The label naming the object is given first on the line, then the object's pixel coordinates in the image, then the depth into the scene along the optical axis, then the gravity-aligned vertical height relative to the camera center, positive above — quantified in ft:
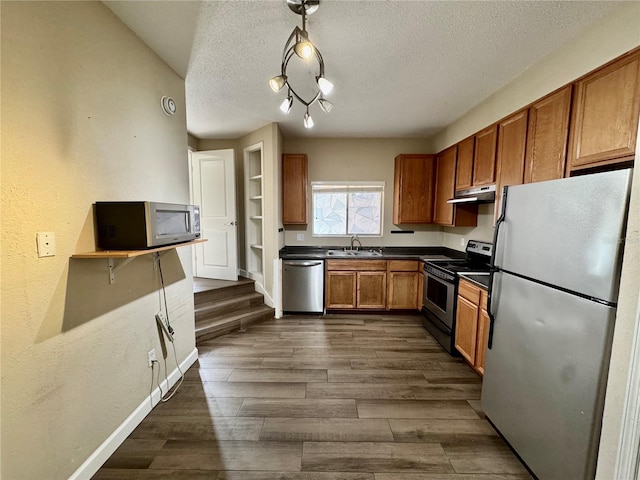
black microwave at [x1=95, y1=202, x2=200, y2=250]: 4.73 -0.12
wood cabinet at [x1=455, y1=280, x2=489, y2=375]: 7.36 -3.09
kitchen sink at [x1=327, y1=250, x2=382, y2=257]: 12.56 -1.63
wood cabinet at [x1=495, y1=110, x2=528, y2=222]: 7.09 +2.11
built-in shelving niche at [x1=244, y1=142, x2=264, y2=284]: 13.30 +0.25
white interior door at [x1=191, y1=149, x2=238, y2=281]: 12.86 +0.63
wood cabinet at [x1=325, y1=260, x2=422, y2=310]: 12.24 -3.00
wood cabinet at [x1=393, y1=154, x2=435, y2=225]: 12.66 +1.68
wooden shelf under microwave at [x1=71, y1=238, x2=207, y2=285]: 4.42 -0.63
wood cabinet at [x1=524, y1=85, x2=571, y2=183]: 5.87 +2.11
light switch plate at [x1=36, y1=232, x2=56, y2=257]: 3.90 -0.41
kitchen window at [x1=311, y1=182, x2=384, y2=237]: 13.97 +0.76
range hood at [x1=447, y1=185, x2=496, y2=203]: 8.34 +0.97
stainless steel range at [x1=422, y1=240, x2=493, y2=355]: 8.96 -2.49
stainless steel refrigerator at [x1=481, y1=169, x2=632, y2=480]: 3.74 -1.55
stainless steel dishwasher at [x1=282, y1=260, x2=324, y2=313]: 12.20 -3.10
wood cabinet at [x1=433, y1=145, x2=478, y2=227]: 10.57 +1.00
